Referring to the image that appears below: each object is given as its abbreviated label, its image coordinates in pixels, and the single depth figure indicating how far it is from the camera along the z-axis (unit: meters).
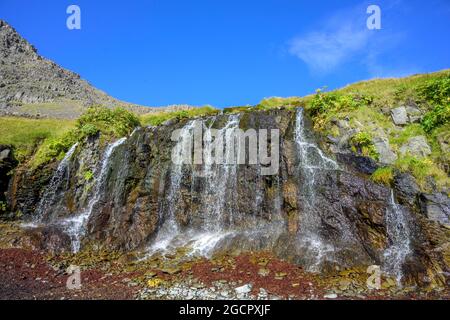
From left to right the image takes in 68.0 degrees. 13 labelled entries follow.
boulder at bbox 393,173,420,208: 16.45
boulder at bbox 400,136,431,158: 19.75
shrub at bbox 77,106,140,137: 28.53
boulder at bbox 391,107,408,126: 22.41
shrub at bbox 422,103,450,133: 21.19
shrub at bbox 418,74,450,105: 22.52
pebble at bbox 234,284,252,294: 13.62
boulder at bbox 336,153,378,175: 18.62
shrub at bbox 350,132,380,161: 20.20
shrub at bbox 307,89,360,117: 23.89
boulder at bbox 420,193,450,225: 15.34
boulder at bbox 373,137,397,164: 19.73
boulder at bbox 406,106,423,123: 22.27
